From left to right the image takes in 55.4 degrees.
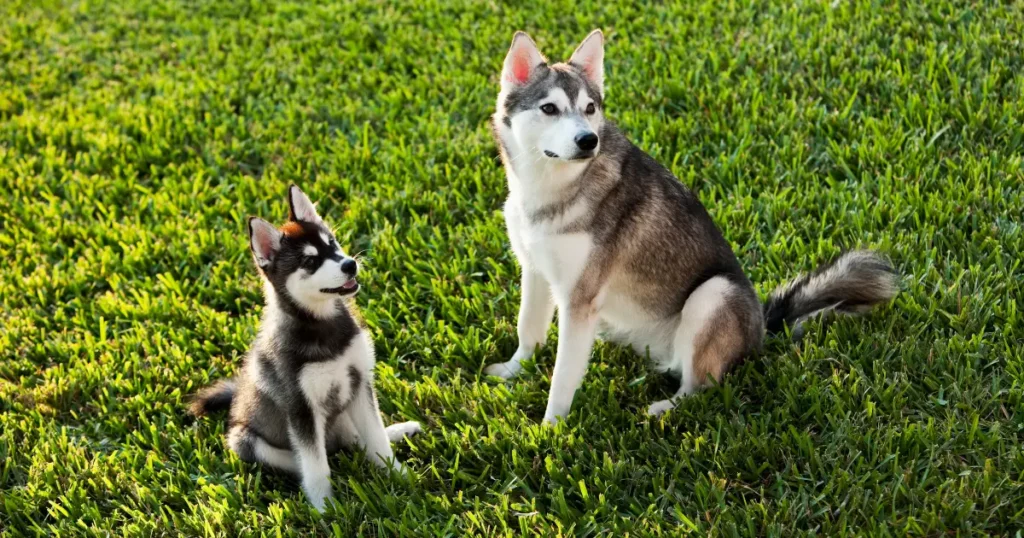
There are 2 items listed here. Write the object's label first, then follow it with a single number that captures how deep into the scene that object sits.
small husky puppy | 3.99
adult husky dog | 4.28
